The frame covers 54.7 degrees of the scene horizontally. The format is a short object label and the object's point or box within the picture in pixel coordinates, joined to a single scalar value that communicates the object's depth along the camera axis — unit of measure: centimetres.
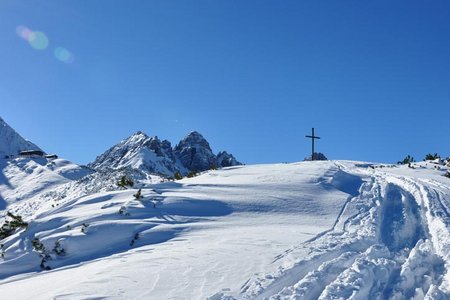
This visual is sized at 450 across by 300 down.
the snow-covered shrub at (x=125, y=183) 1394
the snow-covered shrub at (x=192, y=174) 1861
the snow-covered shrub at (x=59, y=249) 848
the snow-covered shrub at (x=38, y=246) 857
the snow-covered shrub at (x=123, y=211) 1034
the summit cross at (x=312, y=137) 3634
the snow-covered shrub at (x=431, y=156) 2688
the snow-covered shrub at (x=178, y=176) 1873
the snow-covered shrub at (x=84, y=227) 923
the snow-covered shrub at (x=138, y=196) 1160
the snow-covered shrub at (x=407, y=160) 2728
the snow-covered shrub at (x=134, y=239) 869
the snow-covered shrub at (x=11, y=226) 1042
